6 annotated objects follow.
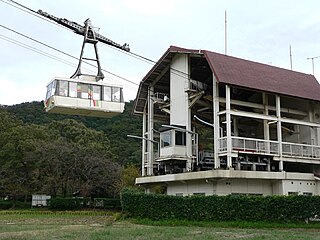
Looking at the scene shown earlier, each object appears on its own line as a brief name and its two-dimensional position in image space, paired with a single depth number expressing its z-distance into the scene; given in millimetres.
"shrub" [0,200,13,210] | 45844
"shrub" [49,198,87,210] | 42409
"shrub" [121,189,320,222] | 21656
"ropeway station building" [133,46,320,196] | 26469
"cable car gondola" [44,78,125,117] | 22047
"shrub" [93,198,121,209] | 44719
